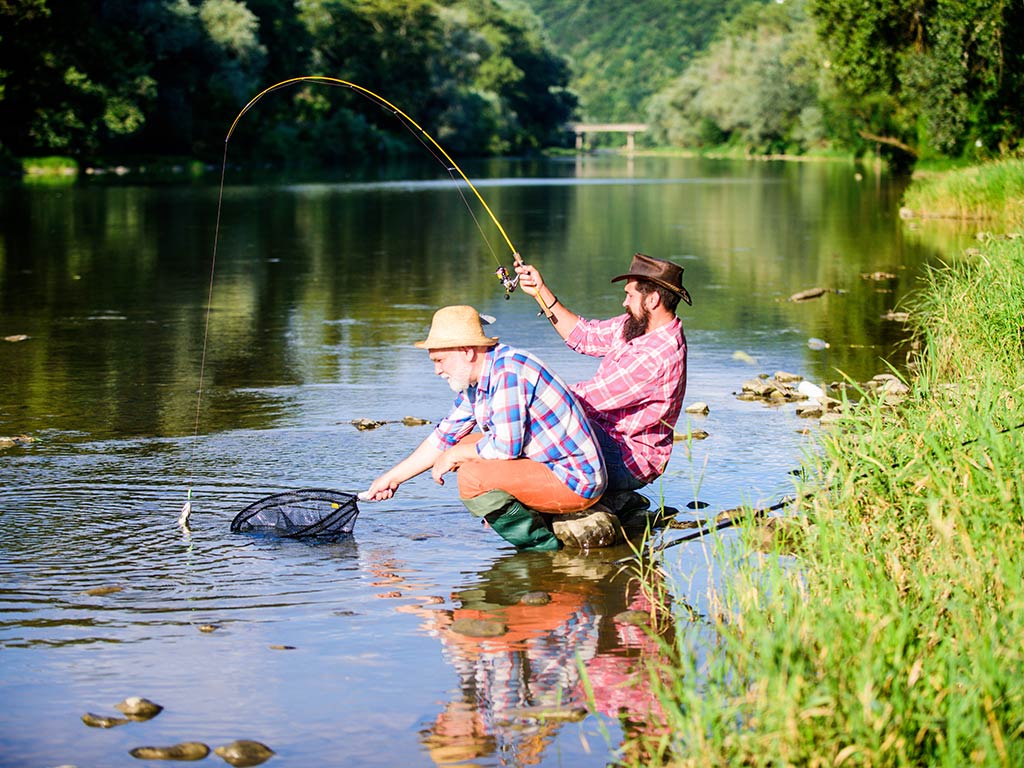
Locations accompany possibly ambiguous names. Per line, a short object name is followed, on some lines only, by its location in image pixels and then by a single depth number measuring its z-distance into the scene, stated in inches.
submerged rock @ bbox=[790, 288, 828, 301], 689.6
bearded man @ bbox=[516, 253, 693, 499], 285.0
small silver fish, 293.9
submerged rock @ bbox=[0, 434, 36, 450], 366.3
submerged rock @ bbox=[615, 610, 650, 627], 238.2
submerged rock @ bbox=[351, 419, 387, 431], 398.3
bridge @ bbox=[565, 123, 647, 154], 6476.4
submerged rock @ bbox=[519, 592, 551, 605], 250.1
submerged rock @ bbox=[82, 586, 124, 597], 253.3
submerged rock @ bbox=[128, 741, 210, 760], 187.0
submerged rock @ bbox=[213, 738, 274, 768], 186.7
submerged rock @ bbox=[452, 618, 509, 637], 235.3
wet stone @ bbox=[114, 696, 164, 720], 200.7
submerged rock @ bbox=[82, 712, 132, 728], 197.5
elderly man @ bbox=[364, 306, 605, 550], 259.9
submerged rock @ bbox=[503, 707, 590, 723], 199.6
